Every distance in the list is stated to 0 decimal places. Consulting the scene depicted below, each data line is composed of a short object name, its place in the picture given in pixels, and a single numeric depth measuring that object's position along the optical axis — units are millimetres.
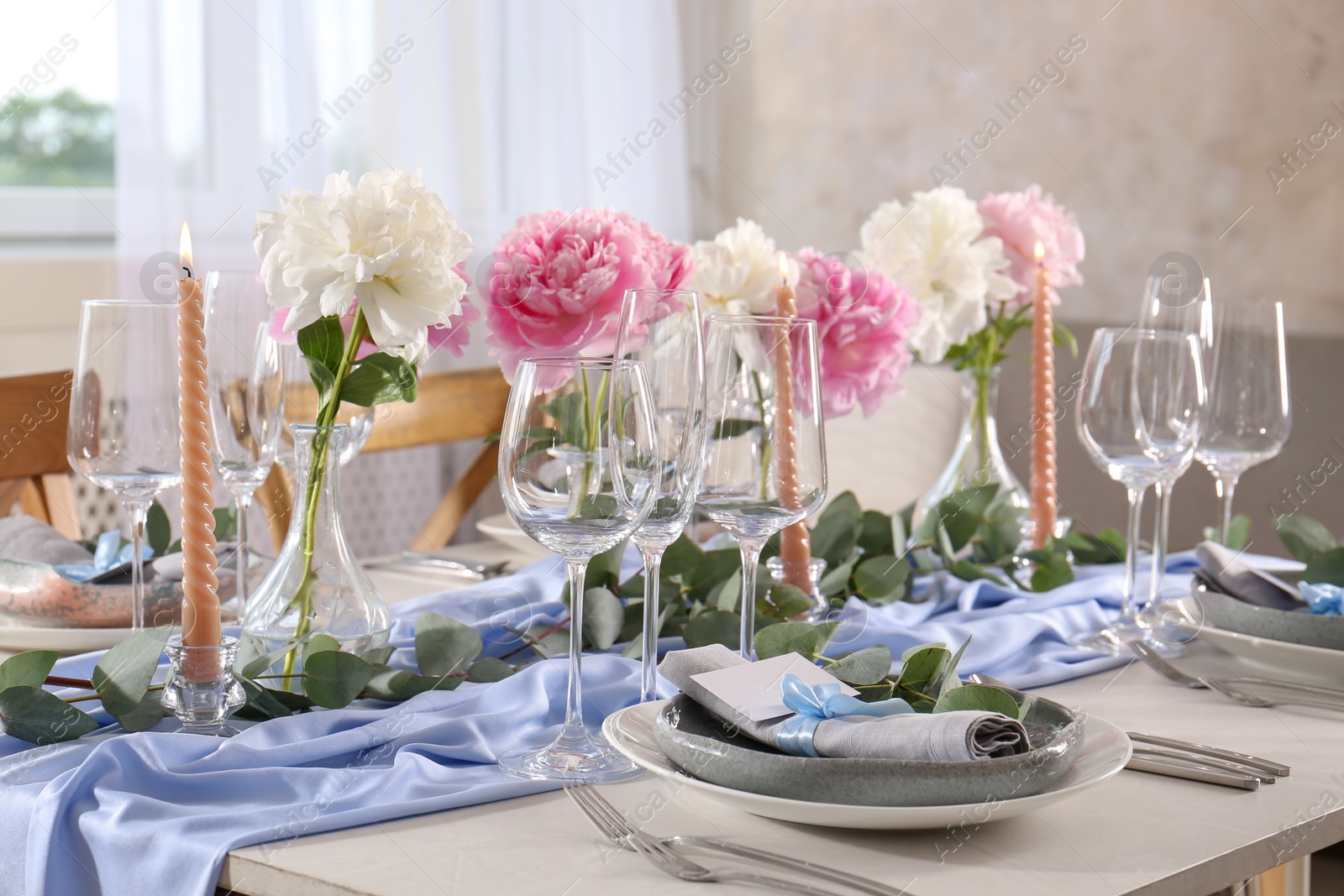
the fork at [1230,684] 924
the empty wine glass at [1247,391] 1194
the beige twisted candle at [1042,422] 1333
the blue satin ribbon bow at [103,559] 1106
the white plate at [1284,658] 946
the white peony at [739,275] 1152
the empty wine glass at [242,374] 958
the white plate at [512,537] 1485
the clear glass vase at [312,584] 878
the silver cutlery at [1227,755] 757
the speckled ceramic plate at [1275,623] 955
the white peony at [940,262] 1350
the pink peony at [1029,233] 1413
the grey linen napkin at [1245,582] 1068
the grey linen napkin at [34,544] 1172
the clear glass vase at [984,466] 1410
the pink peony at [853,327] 1153
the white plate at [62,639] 995
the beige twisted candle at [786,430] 832
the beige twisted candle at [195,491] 793
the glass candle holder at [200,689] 795
